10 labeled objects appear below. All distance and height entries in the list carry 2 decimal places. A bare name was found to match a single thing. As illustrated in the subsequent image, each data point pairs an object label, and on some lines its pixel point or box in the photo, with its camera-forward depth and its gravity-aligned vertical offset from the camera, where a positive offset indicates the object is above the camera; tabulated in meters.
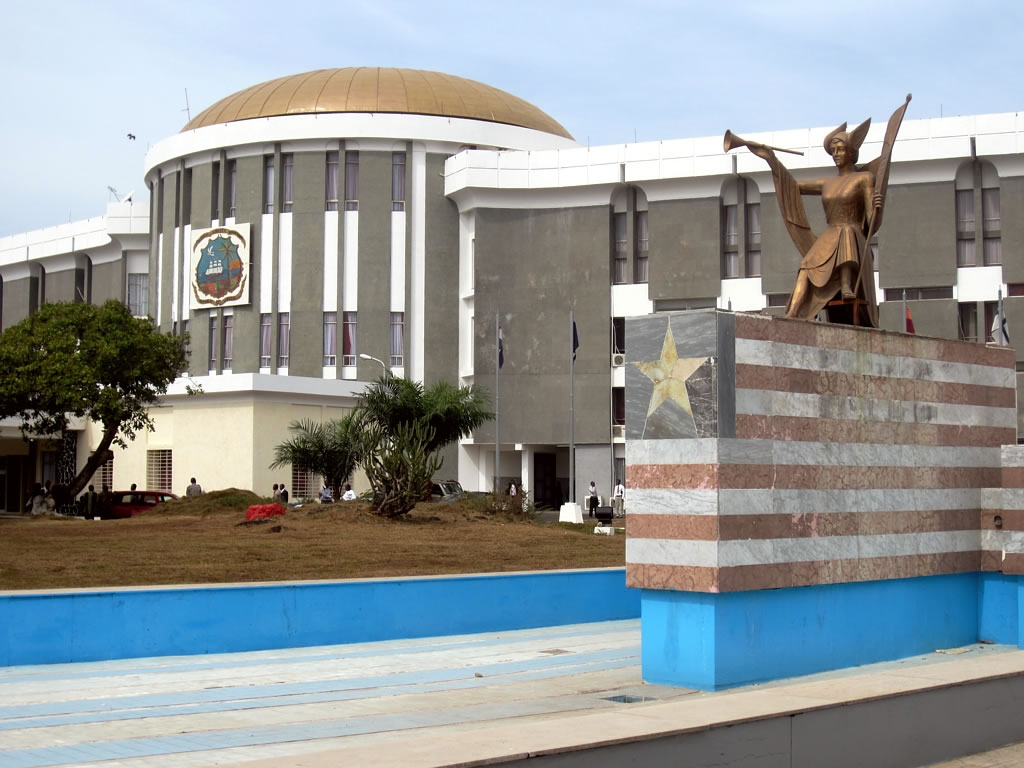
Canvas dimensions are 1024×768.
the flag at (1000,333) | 36.29 +3.93
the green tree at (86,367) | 37.59 +2.84
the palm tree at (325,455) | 43.09 +0.05
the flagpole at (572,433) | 48.65 +0.90
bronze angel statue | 13.64 +2.59
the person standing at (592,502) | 48.68 -1.82
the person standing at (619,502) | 49.88 -1.90
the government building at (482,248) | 51.81 +9.57
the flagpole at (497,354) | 51.55 +4.37
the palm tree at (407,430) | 27.14 +0.89
